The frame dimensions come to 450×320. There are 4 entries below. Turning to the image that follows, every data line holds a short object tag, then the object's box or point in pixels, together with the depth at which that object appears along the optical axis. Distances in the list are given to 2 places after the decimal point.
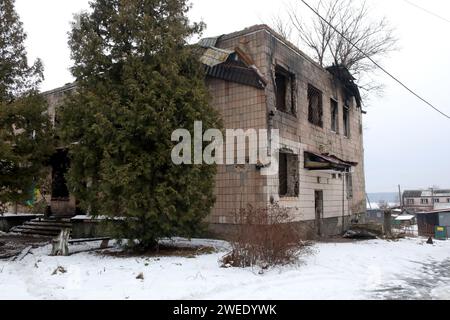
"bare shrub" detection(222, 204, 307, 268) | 8.09
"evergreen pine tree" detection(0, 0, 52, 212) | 10.60
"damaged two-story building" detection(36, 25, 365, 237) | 12.56
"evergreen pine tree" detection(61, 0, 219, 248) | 9.28
